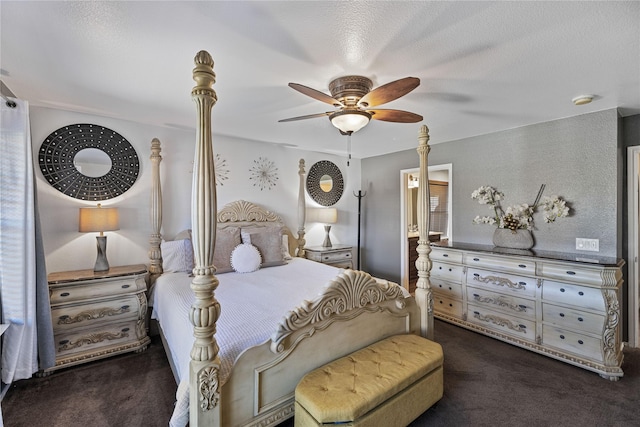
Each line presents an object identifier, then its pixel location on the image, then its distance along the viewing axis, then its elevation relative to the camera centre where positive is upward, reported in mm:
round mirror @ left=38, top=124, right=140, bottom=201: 2811 +519
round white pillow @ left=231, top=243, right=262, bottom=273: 3082 -528
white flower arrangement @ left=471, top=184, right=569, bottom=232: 3012 -34
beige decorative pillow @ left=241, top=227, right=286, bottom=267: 3367 -394
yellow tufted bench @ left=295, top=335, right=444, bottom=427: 1492 -1007
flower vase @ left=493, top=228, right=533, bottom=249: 3199 -356
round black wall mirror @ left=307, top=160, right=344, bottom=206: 4801 +457
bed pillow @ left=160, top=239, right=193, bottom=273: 3119 -503
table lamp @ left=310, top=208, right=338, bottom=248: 4602 -107
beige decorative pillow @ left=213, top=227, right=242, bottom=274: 3041 -406
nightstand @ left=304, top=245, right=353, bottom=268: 4328 -704
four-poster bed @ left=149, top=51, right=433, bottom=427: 1376 -740
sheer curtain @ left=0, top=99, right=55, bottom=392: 2107 -247
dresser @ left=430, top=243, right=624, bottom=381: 2441 -927
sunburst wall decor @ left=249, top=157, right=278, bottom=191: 4121 +538
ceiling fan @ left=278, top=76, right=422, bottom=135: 1891 +764
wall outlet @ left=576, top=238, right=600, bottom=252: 2814 -381
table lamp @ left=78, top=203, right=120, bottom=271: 2715 -112
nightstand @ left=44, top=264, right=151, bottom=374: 2486 -923
